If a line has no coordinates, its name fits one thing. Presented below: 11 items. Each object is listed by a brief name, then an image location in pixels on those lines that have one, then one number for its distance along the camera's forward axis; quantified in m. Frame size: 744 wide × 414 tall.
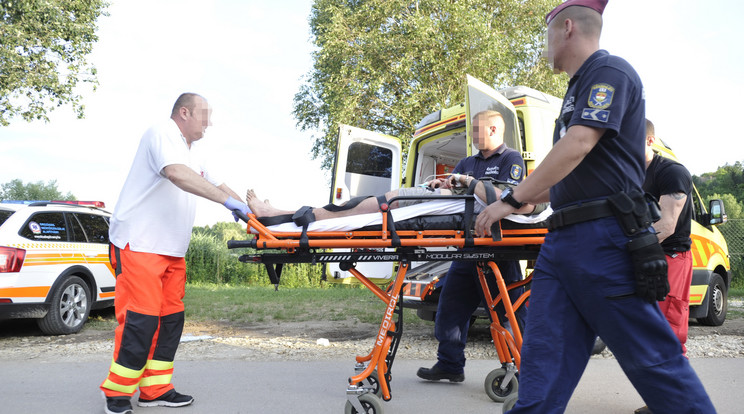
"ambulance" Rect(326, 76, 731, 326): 5.49
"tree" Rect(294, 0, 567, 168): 16.23
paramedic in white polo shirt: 3.36
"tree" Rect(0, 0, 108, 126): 13.07
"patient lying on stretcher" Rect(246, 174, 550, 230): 3.23
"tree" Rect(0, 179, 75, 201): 44.06
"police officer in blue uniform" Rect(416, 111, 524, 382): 3.99
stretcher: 3.13
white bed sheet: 3.20
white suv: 5.95
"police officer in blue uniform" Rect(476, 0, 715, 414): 1.82
